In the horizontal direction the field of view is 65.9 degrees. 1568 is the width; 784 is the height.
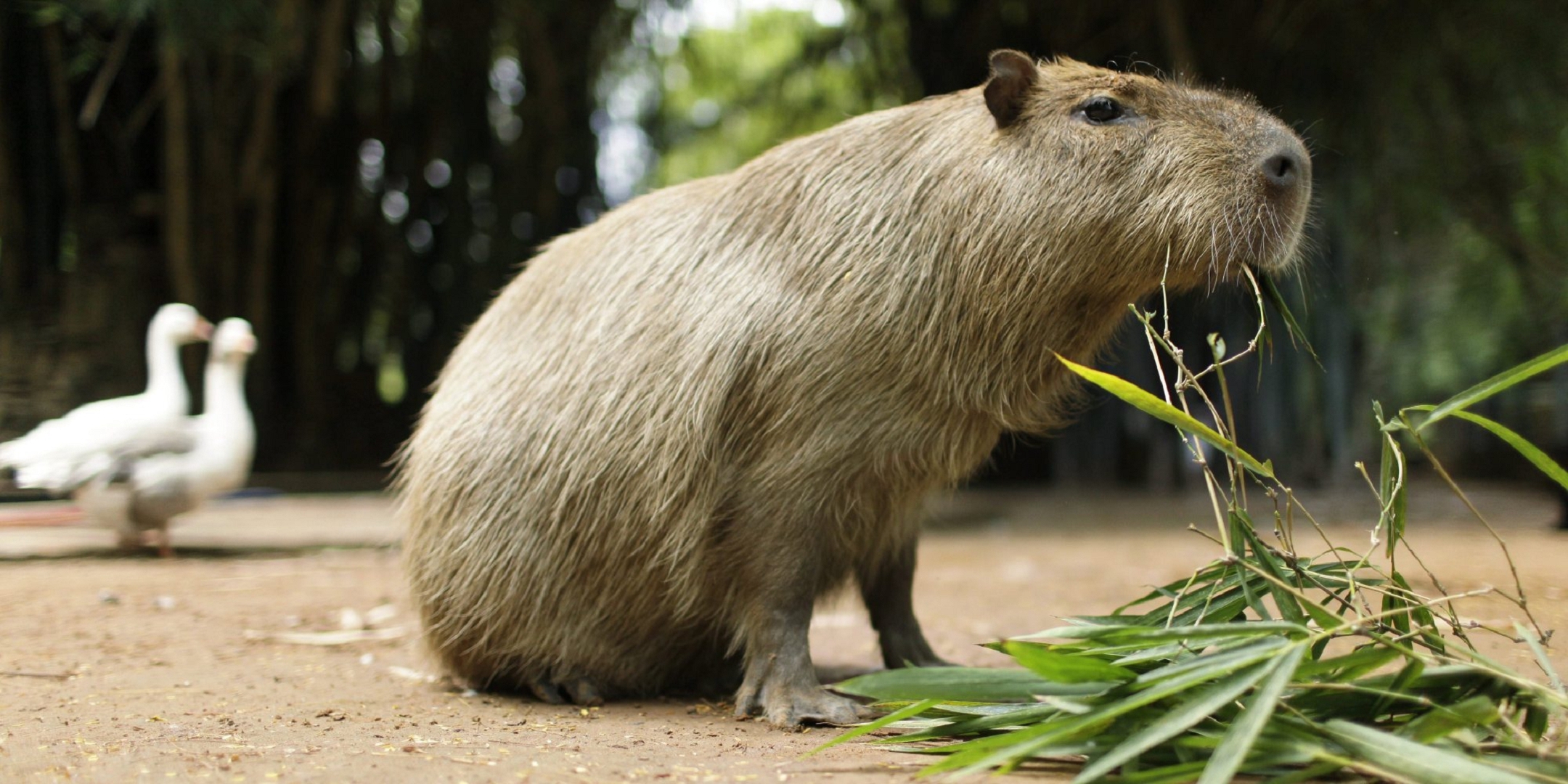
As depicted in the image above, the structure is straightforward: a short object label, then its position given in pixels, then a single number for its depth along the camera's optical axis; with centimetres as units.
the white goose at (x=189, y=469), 450
